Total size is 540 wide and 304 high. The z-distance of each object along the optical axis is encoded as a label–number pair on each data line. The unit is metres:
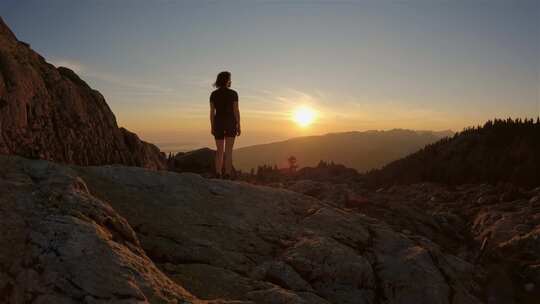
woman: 10.38
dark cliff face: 12.14
